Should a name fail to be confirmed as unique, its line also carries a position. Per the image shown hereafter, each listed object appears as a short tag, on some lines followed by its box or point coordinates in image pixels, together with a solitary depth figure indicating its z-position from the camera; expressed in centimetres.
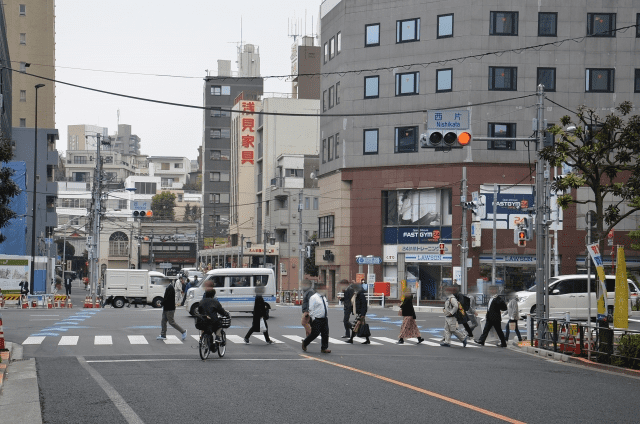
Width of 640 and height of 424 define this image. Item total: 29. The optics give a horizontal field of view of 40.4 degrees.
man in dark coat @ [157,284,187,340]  2572
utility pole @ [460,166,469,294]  4647
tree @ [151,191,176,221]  13838
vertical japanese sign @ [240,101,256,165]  10087
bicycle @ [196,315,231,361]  1970
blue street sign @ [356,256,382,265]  5694
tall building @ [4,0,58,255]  8412
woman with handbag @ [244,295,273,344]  2475
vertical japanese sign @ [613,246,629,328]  2029
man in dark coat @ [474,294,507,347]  2617
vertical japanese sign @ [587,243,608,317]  2069
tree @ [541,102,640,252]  2573
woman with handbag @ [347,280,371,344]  2556
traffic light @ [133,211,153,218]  5165
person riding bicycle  1984
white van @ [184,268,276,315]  3847
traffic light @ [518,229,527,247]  4681
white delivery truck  5234
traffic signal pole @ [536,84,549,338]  2627
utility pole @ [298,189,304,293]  6700
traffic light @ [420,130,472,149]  2142
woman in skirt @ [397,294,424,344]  2631
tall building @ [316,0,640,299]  5675
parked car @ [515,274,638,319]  3534
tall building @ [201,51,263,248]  12712
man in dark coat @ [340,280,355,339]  2694
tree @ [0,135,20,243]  2081
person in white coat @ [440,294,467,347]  2553
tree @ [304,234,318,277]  8512
